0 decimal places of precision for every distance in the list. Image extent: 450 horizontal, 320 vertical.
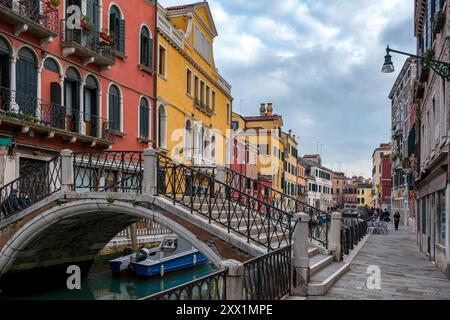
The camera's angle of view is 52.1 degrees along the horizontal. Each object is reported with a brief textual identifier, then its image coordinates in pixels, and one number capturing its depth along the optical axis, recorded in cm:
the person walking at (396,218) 3153
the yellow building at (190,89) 2044
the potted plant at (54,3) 1311
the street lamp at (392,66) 972
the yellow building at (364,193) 11281
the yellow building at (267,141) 4531
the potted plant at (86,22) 1459
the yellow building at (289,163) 5168
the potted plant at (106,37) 1559
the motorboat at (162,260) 1554
